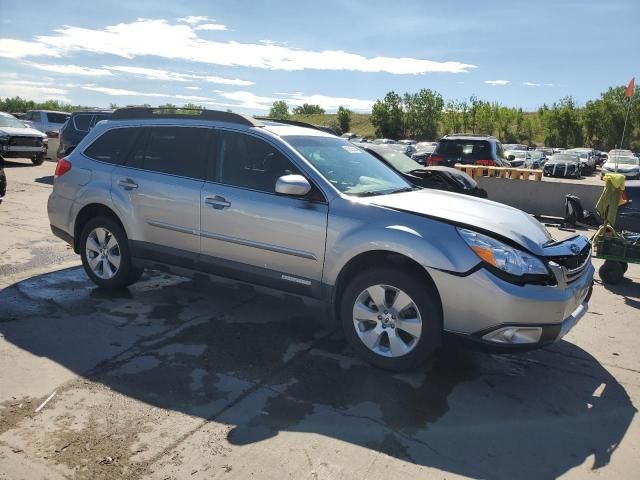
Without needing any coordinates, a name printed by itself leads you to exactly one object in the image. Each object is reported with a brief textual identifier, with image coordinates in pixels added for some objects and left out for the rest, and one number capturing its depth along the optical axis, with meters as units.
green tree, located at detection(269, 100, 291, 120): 140.62
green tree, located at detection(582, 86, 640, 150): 65.88
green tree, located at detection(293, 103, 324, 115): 149.62
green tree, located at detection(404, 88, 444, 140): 87.75
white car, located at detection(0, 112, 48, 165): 17.28
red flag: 9.41
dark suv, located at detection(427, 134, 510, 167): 14.79
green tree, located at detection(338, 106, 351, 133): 105.81
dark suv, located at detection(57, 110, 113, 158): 14.81
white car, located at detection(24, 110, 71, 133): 25.75
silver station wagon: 3.62
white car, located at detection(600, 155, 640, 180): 28.53
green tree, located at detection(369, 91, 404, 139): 90.19
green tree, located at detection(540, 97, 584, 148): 69.38
